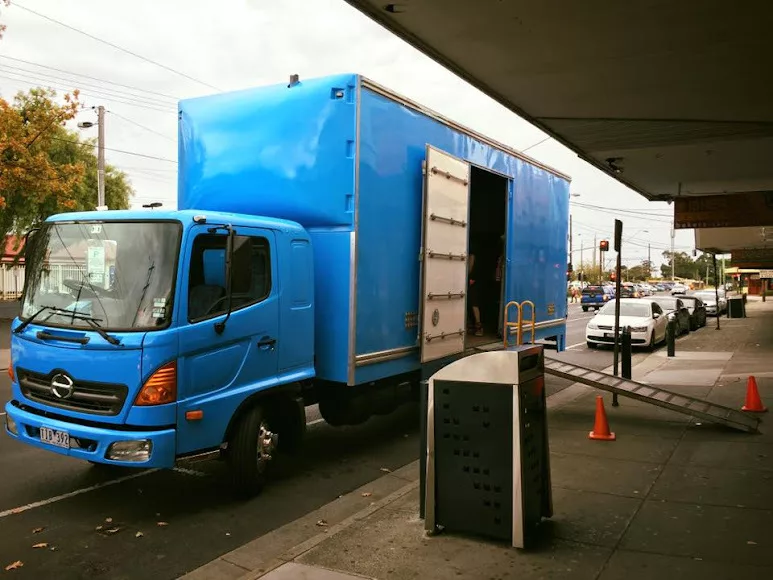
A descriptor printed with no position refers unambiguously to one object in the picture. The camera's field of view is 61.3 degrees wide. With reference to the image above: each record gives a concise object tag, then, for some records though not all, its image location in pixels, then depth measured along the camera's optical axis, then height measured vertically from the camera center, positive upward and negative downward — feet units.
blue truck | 16.51 -0.43
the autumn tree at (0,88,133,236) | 64.80 +11.25
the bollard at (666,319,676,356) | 52.81 -4.89
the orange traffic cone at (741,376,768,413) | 29.32 -5.55
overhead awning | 17.57 +7.01
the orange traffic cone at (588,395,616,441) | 24.66 -5.77
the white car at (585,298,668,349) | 62.23 -4.59
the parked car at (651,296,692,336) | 77.56 -4.02
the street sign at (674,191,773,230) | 46.37 +4.93
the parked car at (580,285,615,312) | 145.89 -4.57
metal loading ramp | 25.43 -4.96
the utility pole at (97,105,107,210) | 81.29 +16.82
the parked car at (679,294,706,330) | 88.99 -4.62
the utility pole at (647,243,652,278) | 504.63 +9.61
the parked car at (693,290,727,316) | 122.01 -4.14
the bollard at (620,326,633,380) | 35.55 -4.28
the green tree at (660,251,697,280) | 536.42 +10.39
